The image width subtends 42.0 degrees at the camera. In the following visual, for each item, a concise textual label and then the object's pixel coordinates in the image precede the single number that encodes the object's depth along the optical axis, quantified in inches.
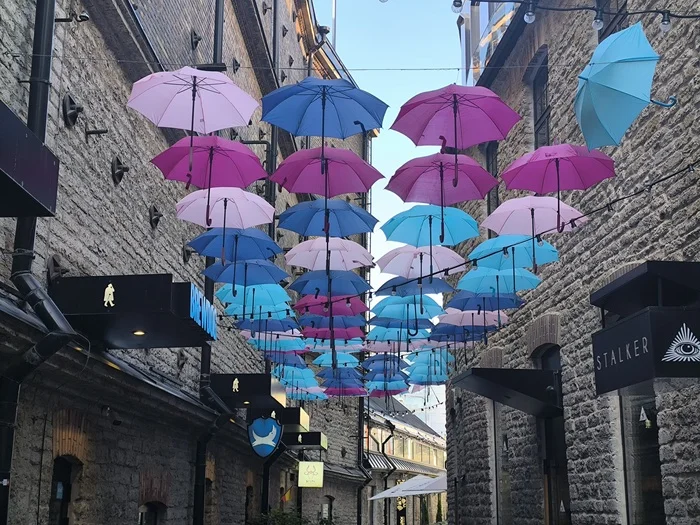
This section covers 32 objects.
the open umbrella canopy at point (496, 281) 539.5
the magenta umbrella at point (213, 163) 417.7
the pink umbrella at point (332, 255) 555.7
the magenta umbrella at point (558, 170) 400.2
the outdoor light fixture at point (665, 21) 308.5
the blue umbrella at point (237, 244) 495.8
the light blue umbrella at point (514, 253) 501.4
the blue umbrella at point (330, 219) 480.4
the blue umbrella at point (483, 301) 581.3
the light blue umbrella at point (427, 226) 503.2
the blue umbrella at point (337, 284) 592.1
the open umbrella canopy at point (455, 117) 384.5
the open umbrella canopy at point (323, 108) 377.1
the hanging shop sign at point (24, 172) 227.6
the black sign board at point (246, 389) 613.3
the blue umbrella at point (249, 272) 538.0
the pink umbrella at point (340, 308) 665.6
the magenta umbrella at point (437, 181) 423.2
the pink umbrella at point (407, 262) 566.6
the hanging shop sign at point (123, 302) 345.4
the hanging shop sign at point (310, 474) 1096.2
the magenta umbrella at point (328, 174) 417.4
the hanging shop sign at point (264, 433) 695.7
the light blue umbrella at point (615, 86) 306.8
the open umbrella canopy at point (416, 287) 592.6
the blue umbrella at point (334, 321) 699.4
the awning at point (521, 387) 532.4
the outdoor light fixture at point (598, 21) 309.3
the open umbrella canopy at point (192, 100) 375.6
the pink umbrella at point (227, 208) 459.5
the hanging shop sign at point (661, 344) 284.0
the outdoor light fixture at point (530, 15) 309.1
